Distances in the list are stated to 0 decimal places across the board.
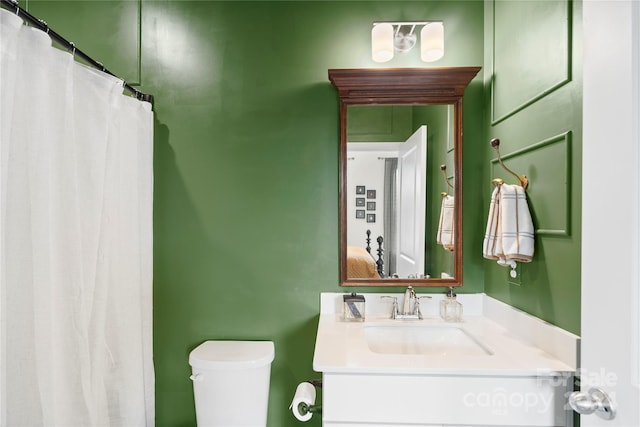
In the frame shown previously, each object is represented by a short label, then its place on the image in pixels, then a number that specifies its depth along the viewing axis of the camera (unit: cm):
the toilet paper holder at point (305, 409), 138
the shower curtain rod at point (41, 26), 106
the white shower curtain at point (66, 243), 110
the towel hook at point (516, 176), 154
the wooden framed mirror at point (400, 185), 189
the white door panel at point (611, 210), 69
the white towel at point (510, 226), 145
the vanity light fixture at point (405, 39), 184
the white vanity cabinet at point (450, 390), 122
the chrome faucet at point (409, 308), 185
